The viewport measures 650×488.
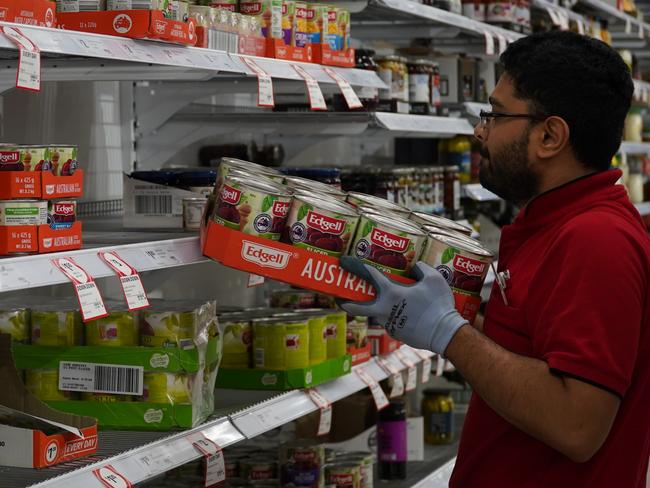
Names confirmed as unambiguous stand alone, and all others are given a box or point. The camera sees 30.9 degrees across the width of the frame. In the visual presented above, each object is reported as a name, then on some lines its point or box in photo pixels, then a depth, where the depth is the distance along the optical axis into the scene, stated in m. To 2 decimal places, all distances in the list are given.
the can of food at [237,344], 3.05
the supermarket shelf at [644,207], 6.86
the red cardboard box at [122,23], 2.29
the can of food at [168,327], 2.54
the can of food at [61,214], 2.17
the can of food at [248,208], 2.31
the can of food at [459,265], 2.37
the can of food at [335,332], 3.23
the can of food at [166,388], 2.52
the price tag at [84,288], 2.06
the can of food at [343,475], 3.45
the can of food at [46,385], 2.50
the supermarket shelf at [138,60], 2.02
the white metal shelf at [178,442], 2.19
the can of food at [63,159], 2.21
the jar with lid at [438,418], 4.78
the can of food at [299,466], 3.31
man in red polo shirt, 2.00
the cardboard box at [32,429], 2.12
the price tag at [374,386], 3.41
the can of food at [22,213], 2.11
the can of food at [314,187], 2.56
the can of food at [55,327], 2.53
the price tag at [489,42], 4.49
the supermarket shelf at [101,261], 1.95
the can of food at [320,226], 2.32
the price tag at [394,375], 3.62
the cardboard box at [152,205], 2.79
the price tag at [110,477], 2.19
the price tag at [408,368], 3.77
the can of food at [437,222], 2.58
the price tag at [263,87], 2.65
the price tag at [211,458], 2.52
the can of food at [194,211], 2.72
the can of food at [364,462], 3.53
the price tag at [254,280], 3.03
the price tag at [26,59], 1.89
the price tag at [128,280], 2.19
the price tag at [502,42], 4.62
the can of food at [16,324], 2.55
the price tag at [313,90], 2.90
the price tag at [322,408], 3.05
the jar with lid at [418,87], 4.12
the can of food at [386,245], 2.32
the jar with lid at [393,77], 3.87
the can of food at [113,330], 2.54
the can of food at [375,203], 2.55
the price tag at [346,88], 3.09
